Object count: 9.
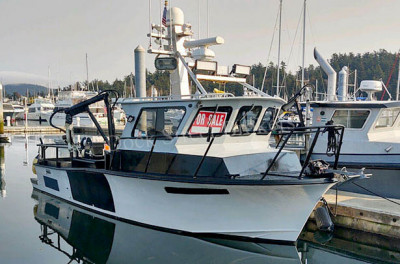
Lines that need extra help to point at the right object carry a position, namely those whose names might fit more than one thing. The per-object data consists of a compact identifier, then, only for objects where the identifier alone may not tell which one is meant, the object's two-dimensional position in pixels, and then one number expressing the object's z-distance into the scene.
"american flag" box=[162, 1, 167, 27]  9.02
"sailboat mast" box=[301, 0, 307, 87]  22.06
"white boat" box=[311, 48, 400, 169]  10.46
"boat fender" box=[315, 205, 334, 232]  7.93
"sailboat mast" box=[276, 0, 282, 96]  23.60
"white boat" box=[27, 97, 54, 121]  55.25
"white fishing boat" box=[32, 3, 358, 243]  7.18
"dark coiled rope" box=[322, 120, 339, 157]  7.04
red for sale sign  7.88
